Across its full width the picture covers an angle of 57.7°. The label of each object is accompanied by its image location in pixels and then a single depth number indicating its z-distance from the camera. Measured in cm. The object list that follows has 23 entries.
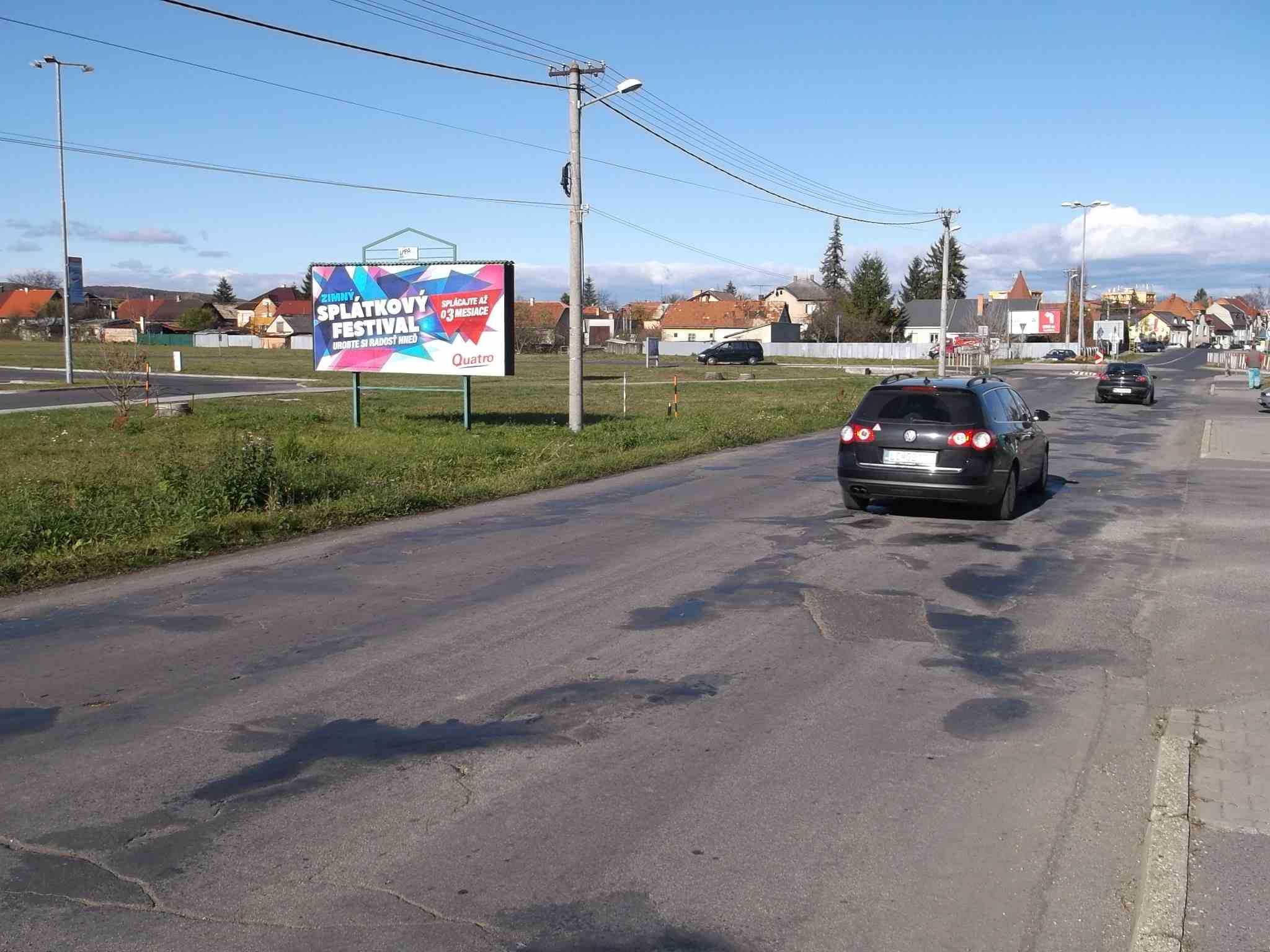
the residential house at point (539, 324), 10950
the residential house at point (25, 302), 12694
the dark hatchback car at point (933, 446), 1273
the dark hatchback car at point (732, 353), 7812
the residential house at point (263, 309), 14275
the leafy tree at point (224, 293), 16762
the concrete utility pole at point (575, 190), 2288
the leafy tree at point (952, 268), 14350
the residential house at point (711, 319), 12950
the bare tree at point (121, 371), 2427
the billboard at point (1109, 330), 11762
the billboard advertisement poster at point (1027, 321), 14050
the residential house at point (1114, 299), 17502
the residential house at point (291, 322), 13238
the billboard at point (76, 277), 4094
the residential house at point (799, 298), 14550
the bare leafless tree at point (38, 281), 14775
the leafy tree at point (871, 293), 11175
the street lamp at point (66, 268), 3538
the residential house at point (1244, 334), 17294
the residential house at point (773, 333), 12356
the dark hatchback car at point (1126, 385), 3953
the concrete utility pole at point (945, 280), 4859
